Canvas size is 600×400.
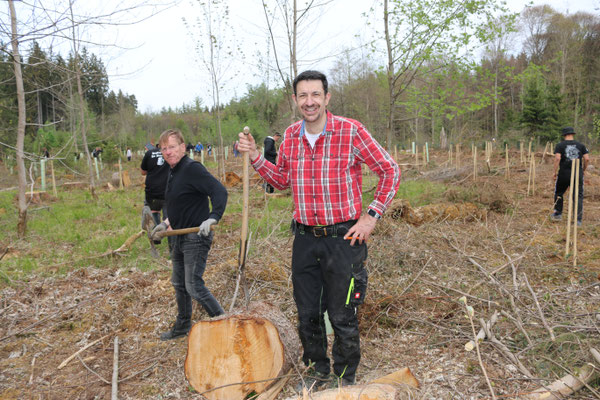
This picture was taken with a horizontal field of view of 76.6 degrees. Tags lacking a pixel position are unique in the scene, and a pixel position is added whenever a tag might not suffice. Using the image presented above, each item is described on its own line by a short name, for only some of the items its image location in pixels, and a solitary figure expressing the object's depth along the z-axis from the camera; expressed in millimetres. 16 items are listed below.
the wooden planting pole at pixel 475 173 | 11239
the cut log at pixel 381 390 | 2033
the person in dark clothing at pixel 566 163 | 7039
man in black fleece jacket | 3080
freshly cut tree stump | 2449
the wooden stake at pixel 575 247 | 4512
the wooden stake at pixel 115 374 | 2655
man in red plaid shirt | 2318
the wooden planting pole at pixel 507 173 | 12270
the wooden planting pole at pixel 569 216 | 4529
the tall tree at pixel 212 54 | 11602
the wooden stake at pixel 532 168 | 9806
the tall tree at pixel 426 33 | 7555
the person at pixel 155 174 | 5387
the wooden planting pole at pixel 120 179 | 13672
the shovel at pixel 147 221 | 4762
